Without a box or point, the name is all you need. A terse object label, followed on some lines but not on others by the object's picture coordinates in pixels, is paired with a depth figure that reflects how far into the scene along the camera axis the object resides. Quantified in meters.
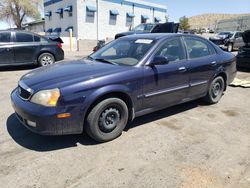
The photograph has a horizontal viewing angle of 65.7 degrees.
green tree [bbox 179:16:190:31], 40.86
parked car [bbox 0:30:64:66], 6.86
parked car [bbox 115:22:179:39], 11.53
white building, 21.01
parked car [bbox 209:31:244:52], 14.72
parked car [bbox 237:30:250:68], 7.47
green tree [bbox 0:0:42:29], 29.11
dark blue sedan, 2.51
